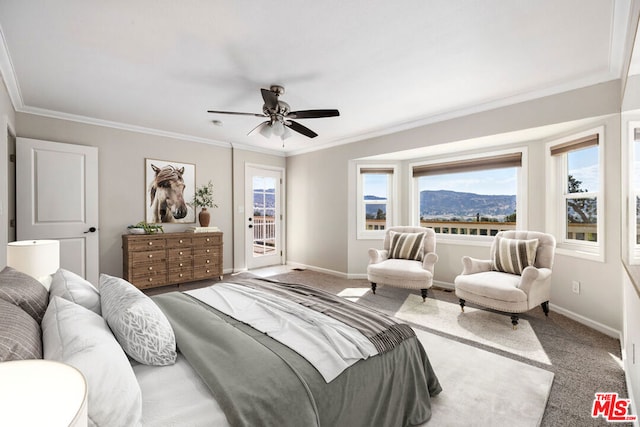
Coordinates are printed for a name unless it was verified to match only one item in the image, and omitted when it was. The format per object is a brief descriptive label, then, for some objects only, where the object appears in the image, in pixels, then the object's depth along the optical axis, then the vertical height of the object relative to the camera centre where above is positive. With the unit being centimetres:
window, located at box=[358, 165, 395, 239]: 512 +20
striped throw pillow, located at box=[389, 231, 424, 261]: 409 -49
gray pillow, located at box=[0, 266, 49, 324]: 126 -37
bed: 93 -62
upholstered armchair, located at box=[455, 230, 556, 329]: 281 -69
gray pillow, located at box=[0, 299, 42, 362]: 82 -39
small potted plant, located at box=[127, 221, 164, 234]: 418 -24
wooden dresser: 401 -68
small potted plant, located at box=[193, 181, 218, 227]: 482 +17
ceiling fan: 271 +95
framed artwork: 452 +32
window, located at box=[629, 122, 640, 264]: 188 +11
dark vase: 481 -11
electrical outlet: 312 -80
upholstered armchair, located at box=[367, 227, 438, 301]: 362 -67
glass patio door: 568 -10
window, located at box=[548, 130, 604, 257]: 304 +22
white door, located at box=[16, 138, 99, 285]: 349 +16
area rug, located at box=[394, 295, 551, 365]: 249 -114
